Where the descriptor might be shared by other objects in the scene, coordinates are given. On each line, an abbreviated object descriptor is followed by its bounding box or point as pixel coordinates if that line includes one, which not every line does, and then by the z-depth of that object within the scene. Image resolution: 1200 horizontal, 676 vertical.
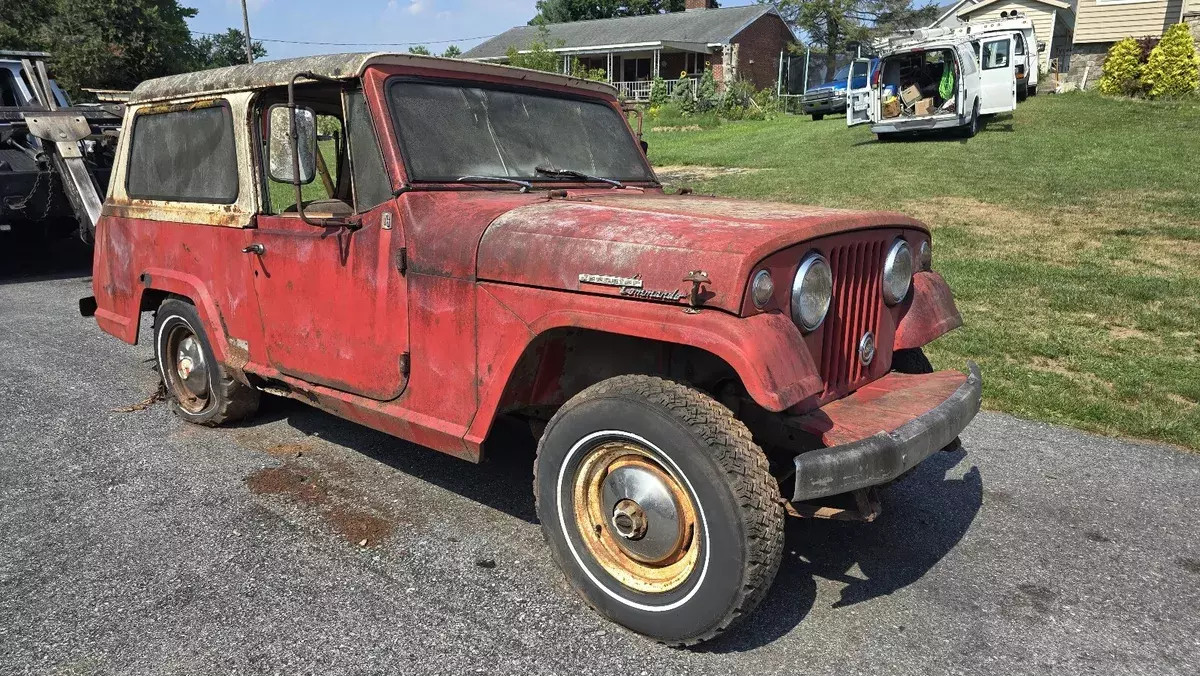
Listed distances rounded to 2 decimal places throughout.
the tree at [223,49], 30.59
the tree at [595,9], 50.19
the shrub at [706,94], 26.72
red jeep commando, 2.58
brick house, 32.69
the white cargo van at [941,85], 15.94
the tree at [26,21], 21.41
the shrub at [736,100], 25.52
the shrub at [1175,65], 18.62
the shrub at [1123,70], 19.75
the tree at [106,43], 21.08
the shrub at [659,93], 29.53
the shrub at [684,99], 26.67
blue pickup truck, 24.48
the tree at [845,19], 33.09
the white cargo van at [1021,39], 19.34
